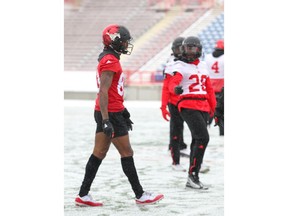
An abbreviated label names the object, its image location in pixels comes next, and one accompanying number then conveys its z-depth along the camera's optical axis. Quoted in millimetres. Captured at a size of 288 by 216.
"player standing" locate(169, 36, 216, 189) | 13734
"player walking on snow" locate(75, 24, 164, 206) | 11273
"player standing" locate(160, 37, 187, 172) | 15844
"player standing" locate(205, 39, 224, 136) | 19234
